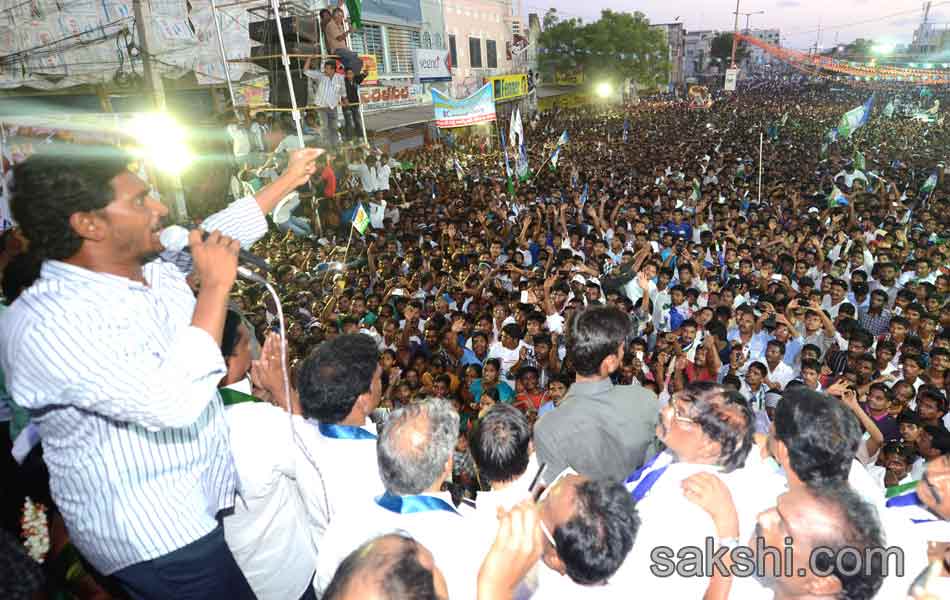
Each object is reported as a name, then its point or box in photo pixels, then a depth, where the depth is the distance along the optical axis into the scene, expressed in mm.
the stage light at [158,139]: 8938
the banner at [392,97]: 18766
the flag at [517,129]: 11016
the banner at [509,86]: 25172
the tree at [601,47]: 40500
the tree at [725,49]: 81250
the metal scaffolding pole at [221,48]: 9213
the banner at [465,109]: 11609
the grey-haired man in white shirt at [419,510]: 1565
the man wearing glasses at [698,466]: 1693
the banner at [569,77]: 41188
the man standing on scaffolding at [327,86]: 9812
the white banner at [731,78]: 29512
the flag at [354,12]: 12125
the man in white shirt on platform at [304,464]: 1720
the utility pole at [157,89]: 8242
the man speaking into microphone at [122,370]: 1132
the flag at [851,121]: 12367
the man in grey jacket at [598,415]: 2291
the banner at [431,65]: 22250
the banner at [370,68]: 18033
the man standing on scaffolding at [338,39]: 10469
